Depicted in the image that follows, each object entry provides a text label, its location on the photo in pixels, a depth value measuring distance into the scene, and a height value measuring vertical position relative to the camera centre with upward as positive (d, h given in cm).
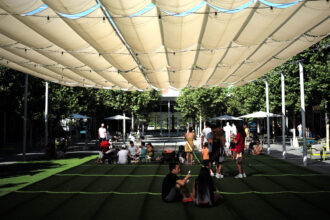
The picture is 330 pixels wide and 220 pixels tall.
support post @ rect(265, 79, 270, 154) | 1492 +118
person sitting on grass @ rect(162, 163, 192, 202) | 574 -132
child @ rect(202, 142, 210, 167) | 972 -94
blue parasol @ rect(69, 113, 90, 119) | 2086 +76
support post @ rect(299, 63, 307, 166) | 1060 +37
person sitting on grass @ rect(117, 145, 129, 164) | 1177 -130
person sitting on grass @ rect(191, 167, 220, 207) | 535 -129
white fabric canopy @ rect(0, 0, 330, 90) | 551 +237
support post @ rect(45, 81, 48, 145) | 1593 +23
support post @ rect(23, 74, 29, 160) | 1280 +79
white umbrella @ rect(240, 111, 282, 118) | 1985 +84
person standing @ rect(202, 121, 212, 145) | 1179 -23
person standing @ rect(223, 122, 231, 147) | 1758 -35
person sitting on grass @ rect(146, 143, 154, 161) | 1256 -125
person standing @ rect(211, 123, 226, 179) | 843 -67
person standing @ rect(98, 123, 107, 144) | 1544 -46
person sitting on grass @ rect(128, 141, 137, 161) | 1206 -117
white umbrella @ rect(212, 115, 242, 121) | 2414 +73
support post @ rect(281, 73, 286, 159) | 1289 +43
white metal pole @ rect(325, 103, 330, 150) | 1622 -42
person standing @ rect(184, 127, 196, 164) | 1098 -66
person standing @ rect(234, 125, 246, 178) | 824 -59
